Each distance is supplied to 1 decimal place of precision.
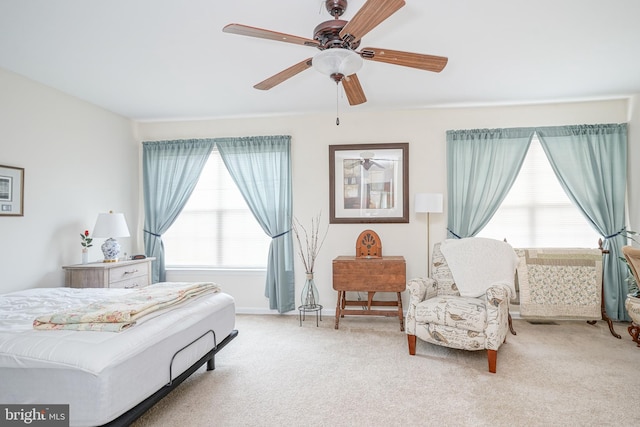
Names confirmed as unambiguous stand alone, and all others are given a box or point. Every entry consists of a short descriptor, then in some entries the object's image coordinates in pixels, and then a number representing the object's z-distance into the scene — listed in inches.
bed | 57.4
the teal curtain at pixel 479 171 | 150.3
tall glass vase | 152.1
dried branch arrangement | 163.2
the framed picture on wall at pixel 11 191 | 111.6
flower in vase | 136.3
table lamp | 133.2
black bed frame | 60.8
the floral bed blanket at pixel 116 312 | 66.8
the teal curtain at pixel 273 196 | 161.3
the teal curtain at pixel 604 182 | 142.1
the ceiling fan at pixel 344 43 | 61.6
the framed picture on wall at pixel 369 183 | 157.3
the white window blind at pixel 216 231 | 169.5
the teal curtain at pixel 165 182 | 168.9
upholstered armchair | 101.4
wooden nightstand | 125.6
